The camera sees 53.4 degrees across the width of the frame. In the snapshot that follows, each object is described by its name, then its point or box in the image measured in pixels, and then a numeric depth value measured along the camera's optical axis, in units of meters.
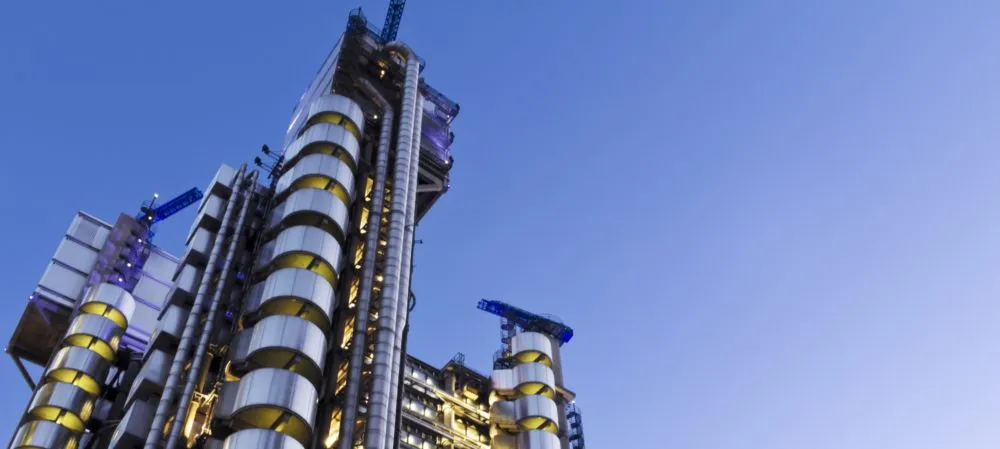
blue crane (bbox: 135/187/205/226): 123.81
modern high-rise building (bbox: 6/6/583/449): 49.81
